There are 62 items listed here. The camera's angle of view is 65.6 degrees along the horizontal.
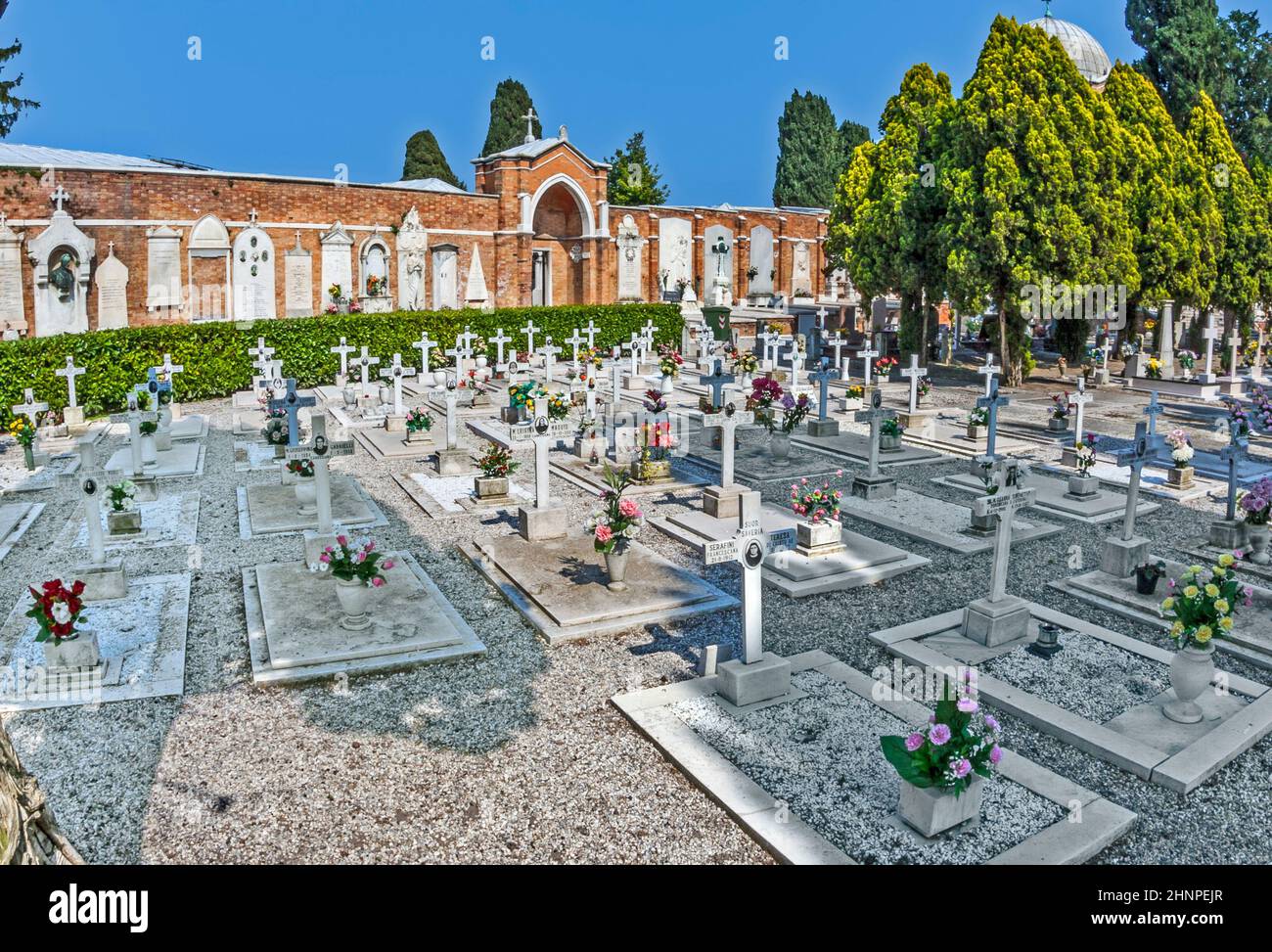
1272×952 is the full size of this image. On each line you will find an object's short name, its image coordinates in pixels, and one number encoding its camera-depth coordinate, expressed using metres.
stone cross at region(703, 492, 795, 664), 7.46
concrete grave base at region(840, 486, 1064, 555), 12.38
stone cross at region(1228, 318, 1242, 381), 27.55
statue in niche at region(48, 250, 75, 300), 28.39
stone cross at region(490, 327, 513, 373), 27.08
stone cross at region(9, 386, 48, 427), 17.42
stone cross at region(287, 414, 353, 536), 11.28
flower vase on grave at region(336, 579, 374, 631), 9.10
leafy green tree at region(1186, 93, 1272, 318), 28.75
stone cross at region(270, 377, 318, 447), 15.26
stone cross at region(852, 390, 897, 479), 14.63
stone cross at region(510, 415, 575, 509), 12.34
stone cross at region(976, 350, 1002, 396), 19.80
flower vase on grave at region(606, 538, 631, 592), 10.12
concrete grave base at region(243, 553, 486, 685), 8.45
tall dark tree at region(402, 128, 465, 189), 53.00
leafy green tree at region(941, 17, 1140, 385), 24.28
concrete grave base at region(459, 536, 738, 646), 9.45
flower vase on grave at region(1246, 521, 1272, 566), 11.34
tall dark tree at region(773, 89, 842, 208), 59.03
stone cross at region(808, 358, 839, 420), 20.28
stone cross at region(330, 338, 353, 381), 24.17
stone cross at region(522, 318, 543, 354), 28.58
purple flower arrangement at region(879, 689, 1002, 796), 5.79
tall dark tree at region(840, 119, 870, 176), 65.50
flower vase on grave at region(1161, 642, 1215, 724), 7.30
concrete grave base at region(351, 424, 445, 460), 17.81
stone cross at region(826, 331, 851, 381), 27.84
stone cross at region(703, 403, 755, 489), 13.07
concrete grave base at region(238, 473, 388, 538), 12.80
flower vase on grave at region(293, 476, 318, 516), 13.48
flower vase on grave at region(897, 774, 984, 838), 5.86
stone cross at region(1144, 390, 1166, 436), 16.28
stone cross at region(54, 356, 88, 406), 19.36
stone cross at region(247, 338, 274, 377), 22.16
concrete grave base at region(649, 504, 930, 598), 10.63
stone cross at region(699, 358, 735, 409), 21.27
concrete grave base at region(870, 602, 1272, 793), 6.77
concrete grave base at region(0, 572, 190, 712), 7.93
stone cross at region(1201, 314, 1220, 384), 26.20
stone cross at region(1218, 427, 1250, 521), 12.09
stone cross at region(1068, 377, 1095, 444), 17.94
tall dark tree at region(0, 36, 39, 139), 24.97
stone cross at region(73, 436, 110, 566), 10.34
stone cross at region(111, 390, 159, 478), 15.13
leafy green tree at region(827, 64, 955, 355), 27.06
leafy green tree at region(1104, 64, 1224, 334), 26.50
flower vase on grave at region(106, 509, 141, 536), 12.38
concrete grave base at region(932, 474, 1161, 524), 13.65
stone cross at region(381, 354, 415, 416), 20.08
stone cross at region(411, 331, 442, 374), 25.72
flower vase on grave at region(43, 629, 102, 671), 8.12
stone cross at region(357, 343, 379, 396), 22.91
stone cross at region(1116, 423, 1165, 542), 11.19
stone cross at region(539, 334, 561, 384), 25.58
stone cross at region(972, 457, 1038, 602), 8.85
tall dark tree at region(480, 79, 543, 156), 54.03
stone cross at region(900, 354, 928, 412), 20.59
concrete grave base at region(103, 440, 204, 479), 15.89
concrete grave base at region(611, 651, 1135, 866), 5.74
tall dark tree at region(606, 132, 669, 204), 51.91
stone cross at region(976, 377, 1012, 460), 16.27
